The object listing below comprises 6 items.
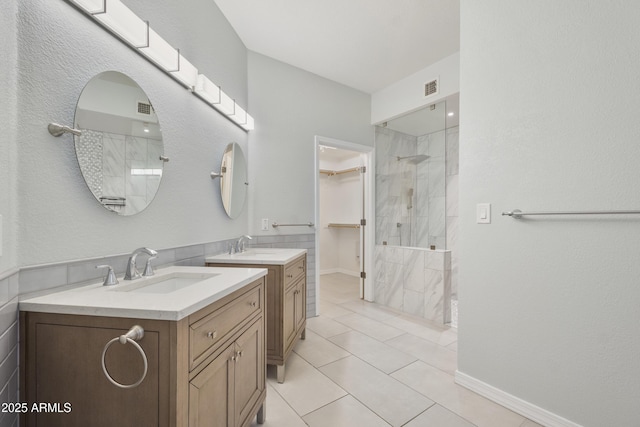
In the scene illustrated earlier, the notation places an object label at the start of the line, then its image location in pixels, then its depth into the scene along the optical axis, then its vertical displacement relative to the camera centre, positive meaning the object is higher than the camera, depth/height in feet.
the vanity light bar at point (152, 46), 3.83 +2.83
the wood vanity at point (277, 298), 6.33 -1.98
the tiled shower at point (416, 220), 10.04 -0.20
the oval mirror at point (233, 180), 7.45 +0.98
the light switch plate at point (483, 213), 5.71 +0.05
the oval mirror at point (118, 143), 3.71 +1.07
